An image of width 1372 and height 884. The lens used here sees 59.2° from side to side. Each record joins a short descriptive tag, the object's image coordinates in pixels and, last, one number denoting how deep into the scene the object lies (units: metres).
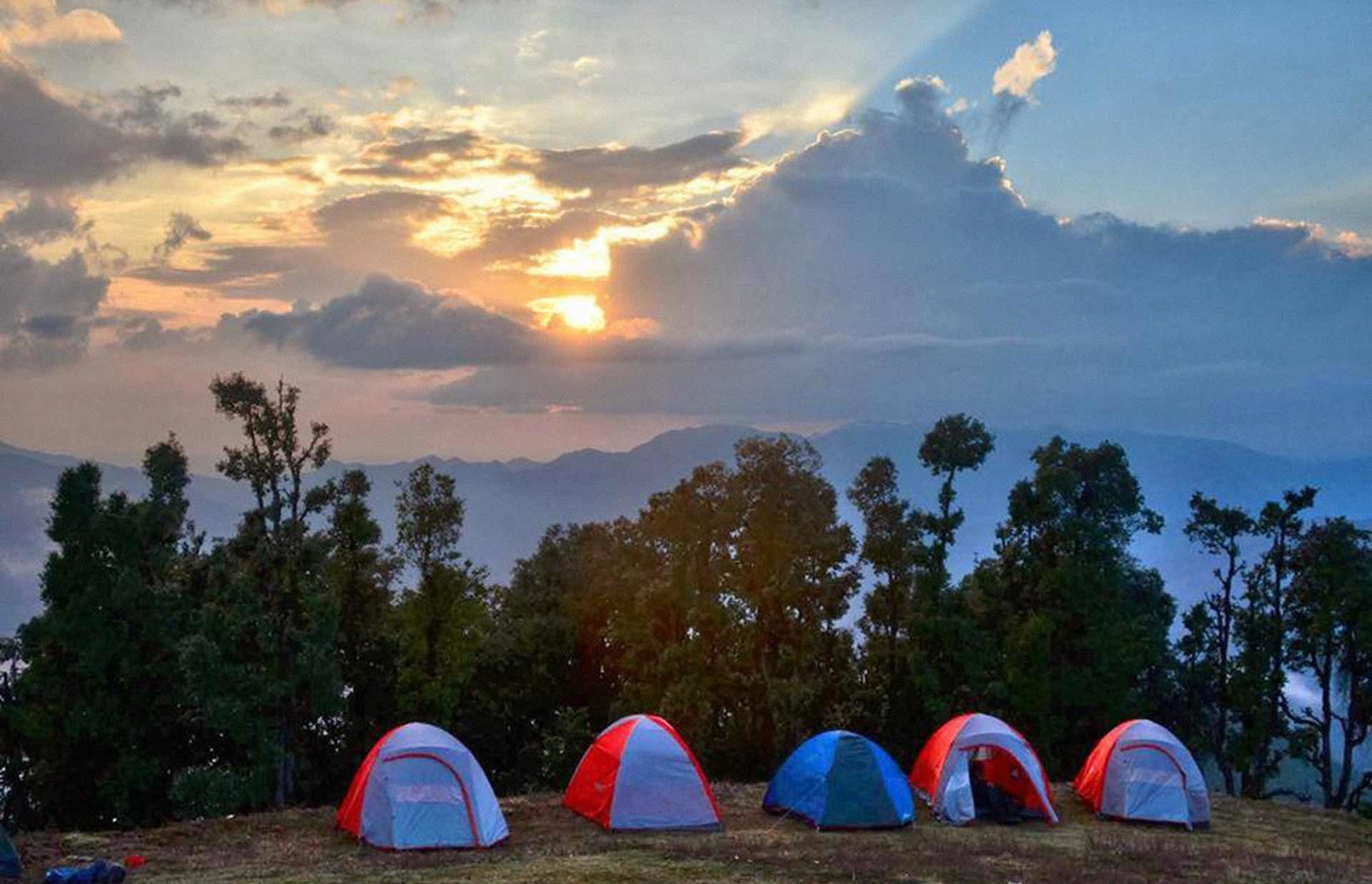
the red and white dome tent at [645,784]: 22.78
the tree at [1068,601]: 39.22
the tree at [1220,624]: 42.34
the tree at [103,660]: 33.47
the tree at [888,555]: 41.81
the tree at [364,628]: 41.66
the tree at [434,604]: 41.41
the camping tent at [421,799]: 20.92
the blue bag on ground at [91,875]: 17.20
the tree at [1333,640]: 39.66
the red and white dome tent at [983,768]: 24.80
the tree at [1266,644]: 41.19
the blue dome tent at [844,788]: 23.44
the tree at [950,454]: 41.22
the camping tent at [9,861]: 17.75
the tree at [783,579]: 41.06
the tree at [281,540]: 34.75
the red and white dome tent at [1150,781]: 25.12
